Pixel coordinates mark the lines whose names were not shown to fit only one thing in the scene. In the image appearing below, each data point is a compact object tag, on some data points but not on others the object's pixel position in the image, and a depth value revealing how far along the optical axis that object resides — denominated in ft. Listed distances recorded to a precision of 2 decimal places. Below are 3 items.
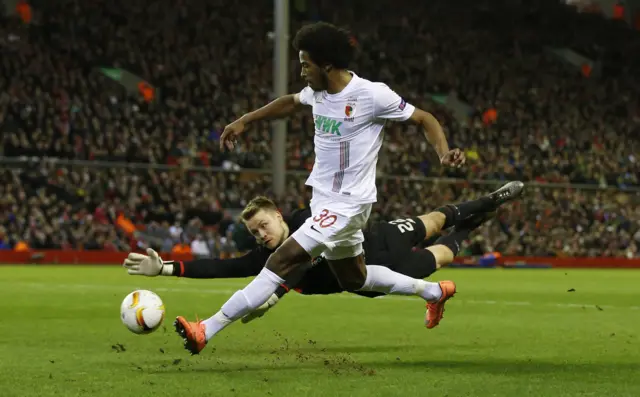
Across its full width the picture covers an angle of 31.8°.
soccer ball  25.07
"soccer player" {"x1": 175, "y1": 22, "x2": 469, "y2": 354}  23.44
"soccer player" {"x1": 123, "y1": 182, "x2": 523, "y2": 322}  26.40
